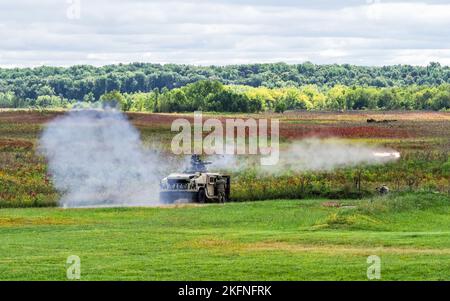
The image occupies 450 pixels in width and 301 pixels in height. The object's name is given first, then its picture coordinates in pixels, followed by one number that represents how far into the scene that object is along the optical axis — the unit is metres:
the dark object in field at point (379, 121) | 107.56
